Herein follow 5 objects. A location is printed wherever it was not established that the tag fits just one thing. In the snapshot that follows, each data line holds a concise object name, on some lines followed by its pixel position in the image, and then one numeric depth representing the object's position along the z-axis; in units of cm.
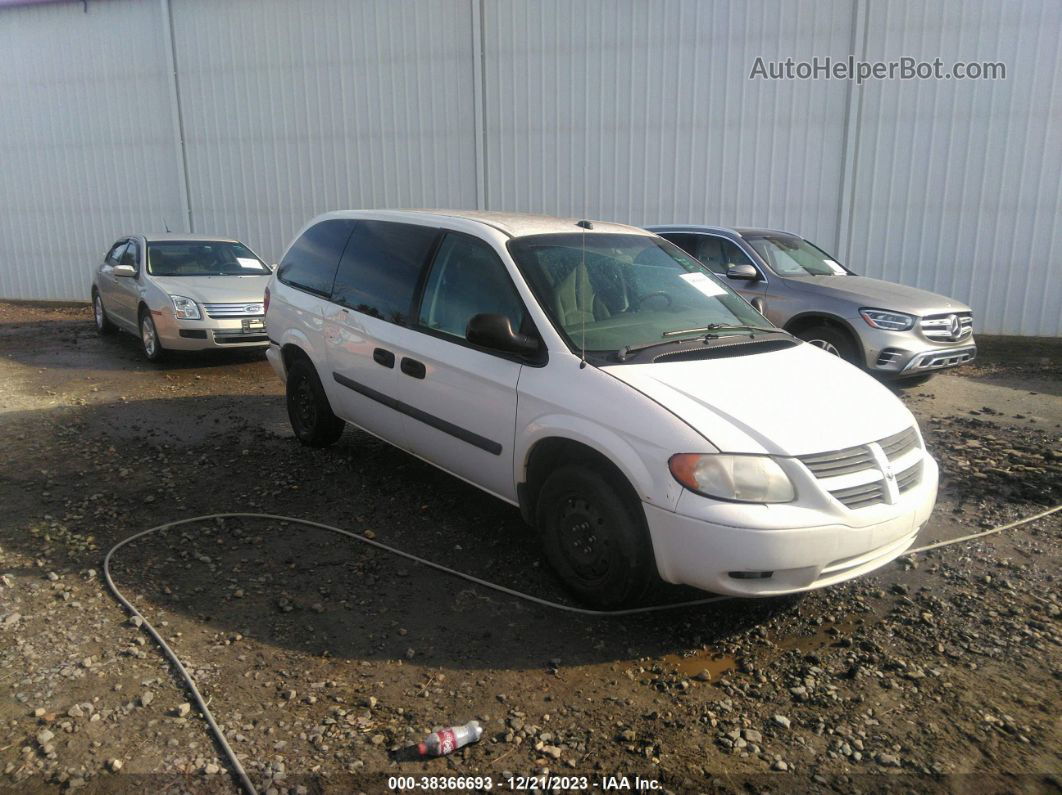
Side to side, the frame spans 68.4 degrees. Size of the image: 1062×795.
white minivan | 311
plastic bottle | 273
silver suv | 755
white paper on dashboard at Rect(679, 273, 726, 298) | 449
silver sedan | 900
